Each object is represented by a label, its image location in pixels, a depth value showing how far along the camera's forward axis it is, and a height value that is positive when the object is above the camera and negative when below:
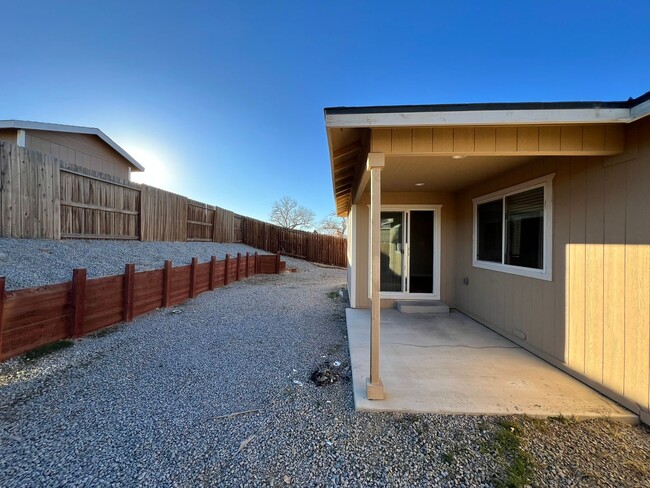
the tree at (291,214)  31.83 +3.29
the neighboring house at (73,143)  8.55 +3.52
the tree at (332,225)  30.95 +1.98
